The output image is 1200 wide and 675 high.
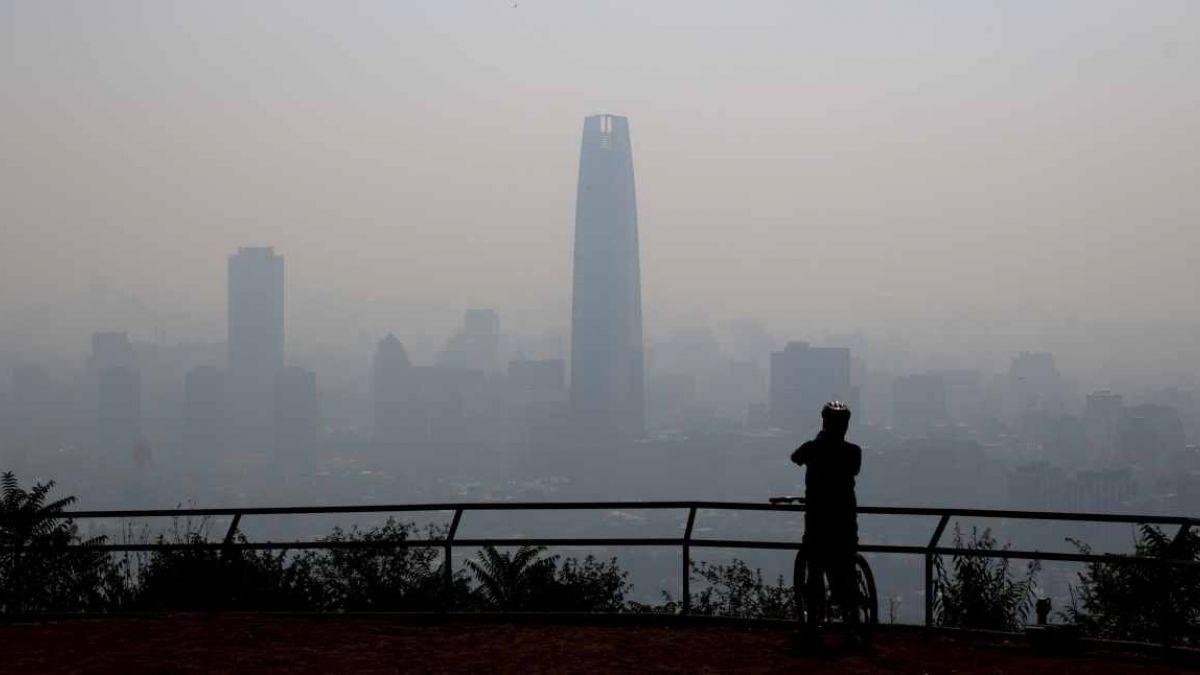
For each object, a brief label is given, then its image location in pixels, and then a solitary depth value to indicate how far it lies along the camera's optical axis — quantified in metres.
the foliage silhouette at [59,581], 16.64
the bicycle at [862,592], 11.66
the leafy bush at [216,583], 16.86
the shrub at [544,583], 19.94
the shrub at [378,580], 18.39
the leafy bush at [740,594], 19.60
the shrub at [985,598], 16.20
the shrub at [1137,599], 18.31
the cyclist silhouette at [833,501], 11.38
